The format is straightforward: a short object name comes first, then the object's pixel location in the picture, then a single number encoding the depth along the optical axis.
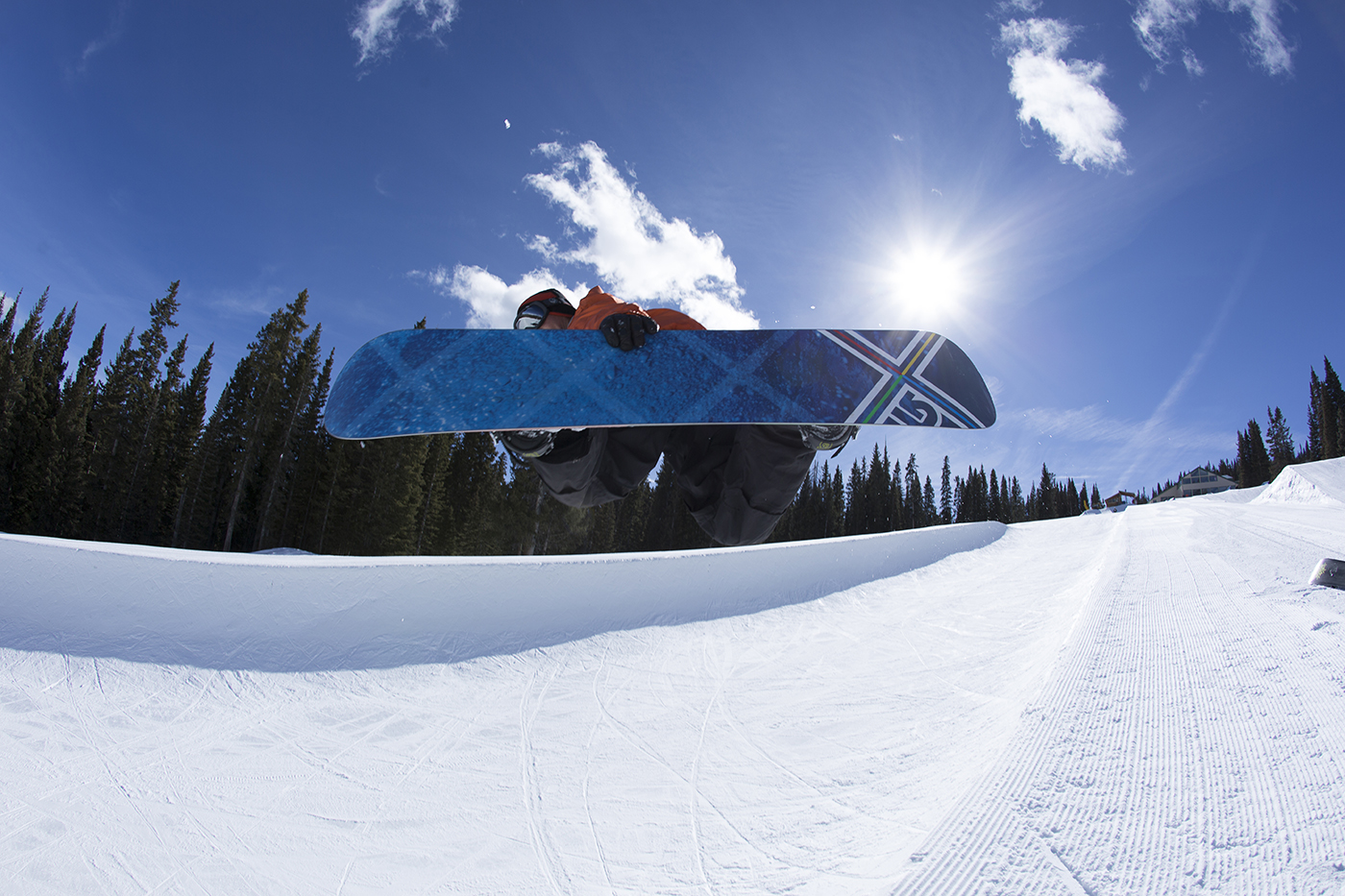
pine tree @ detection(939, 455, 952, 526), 64.06
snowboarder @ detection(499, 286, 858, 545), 3.52
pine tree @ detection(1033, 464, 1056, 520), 68.88
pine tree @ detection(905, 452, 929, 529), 56.97
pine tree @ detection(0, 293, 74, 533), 20.50
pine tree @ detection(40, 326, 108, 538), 21.41
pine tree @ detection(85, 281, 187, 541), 23.52
